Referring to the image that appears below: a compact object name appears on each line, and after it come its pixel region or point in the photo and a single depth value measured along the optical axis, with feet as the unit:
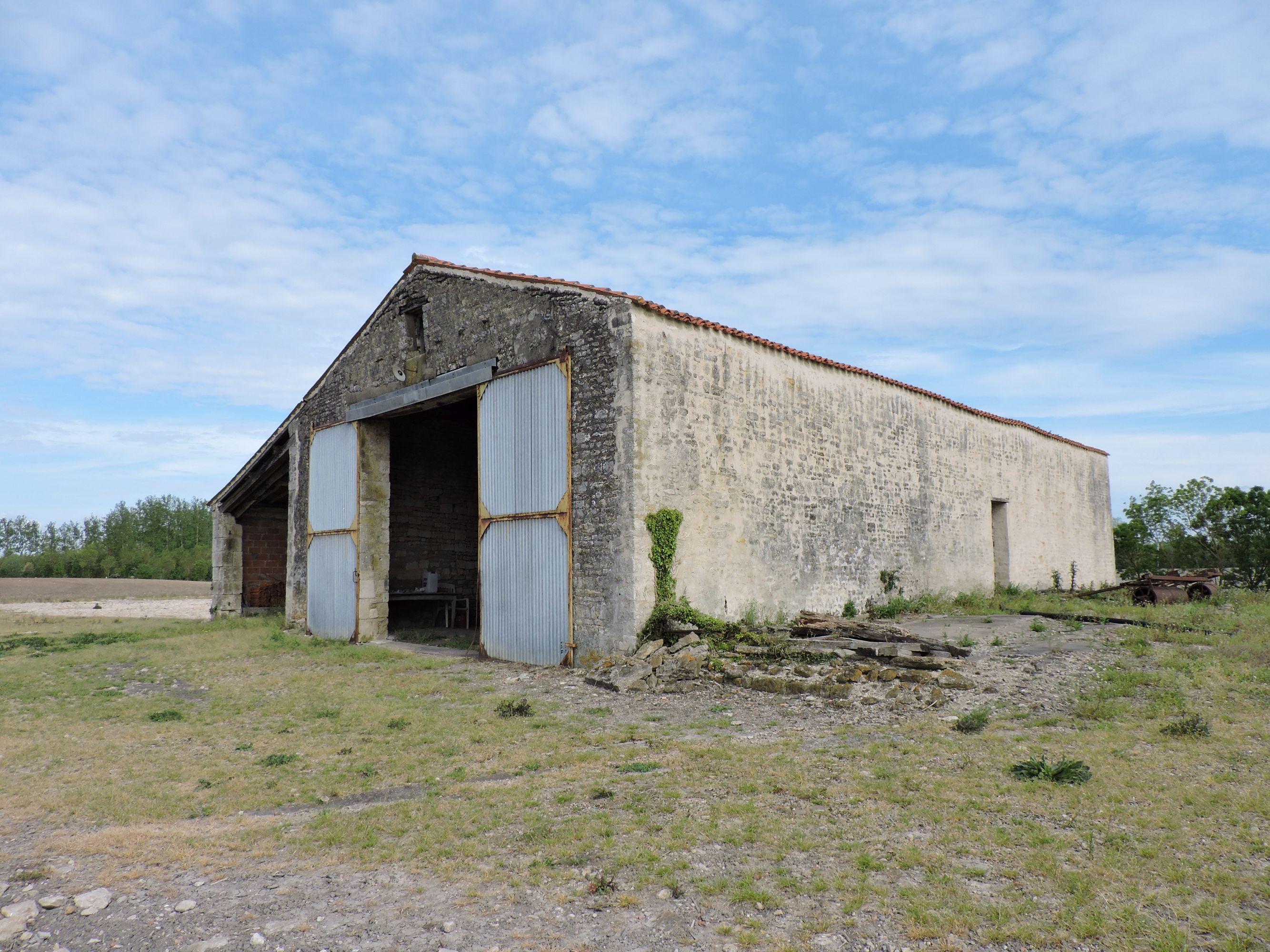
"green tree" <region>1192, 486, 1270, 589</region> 79.05
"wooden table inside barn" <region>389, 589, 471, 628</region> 58.66
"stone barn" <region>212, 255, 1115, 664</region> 37.17
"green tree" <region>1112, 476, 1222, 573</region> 91.45
